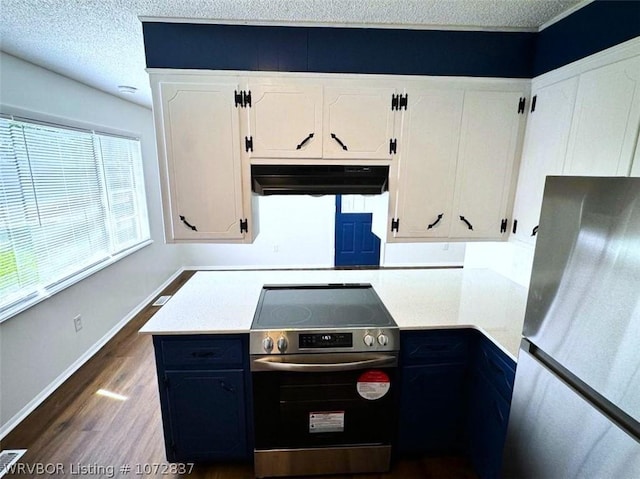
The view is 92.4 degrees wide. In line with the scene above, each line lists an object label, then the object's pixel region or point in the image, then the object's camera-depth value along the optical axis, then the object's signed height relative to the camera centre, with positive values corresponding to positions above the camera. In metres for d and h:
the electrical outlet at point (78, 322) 2.56 -1.21
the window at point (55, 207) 2.01 -0.25
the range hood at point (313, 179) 1.81 +0.00
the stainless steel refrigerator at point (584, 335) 0.78 -0.44
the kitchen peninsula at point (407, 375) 1.52 -1.00
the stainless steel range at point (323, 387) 1.51 -1.05
